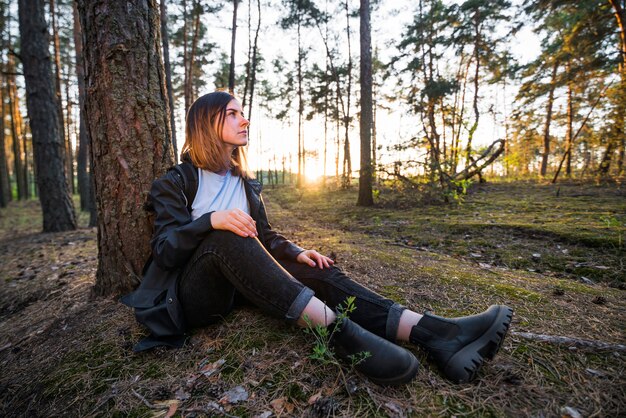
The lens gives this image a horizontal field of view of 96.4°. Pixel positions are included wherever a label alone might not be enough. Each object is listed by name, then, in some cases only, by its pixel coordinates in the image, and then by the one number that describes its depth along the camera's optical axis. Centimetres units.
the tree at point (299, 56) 1545
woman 147
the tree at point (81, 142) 835
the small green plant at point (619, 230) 356
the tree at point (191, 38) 1247
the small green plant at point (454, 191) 703
